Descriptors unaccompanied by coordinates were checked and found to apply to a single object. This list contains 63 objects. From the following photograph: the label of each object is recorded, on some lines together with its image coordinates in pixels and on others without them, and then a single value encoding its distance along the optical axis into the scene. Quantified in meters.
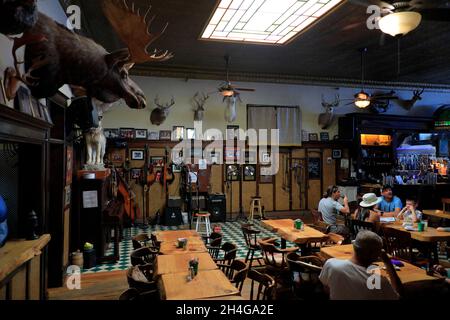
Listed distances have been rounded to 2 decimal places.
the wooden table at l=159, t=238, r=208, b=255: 4.12
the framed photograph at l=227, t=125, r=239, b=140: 10.33
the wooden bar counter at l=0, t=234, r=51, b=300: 2.46
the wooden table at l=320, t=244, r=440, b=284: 3.08
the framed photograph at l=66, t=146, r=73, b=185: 4.88
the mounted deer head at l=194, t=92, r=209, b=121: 9.96
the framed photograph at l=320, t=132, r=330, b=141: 11.17
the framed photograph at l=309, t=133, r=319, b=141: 11.08
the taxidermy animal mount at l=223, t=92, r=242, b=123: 10.02
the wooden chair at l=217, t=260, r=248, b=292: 3.28
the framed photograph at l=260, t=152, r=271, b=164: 10.70
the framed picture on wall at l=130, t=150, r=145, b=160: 9.58
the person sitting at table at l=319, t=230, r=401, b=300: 2.50
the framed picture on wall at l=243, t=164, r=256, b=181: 10.55
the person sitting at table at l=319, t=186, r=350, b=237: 5.96
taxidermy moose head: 2.61
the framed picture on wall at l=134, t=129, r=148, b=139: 9.62
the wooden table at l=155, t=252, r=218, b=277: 3.33
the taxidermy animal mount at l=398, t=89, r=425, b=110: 11.67
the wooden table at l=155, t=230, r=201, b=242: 4.77
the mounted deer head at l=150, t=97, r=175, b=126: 9.61
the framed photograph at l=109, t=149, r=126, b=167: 9.38
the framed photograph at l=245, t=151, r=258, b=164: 10.51
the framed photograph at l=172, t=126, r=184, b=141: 9.90
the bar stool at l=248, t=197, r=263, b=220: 9.94
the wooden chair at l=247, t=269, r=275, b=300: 2.89
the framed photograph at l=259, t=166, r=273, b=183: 10.70
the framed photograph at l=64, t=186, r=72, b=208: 4.86
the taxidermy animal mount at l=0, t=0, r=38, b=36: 1.79
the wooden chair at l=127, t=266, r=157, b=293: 3.10
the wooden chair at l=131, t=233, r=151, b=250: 4.63
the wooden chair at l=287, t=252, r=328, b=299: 3.42
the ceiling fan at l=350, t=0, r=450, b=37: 3.59
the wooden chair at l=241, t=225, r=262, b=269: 5.29
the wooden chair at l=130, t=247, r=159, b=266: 3.89
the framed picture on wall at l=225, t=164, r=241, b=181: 10.38
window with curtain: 10.55
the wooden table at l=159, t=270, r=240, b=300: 2.68
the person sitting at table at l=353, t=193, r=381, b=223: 5.46
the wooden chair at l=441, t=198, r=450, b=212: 7.33
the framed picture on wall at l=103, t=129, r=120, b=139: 9.30
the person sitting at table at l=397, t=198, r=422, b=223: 5.50
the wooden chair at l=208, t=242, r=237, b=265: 4.10
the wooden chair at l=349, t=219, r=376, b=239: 5.02
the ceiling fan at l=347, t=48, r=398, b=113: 8.64
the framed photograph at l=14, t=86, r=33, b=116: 2.72
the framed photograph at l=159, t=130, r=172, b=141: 9.80
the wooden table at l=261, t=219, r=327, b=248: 4.58
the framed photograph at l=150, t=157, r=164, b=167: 9.69
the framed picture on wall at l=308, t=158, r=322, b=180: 11.05
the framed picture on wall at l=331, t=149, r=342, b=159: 11.23
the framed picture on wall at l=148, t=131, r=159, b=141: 9.72
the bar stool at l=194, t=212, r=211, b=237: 8.05
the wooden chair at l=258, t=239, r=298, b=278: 4.34
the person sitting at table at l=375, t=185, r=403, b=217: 6.61
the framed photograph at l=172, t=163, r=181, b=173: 9.78
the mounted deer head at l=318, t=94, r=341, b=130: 10.88
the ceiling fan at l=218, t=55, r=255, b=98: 8.54
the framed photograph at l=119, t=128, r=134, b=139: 9.48
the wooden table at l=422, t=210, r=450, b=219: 6.10
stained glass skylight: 5.82
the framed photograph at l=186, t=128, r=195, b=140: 9.98
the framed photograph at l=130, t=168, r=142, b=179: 9.54
